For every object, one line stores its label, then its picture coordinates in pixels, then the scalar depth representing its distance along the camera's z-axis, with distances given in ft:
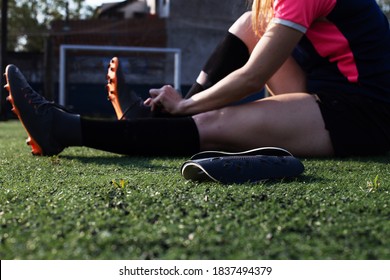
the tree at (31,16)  69.10
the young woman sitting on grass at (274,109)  6.21
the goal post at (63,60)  27.22
